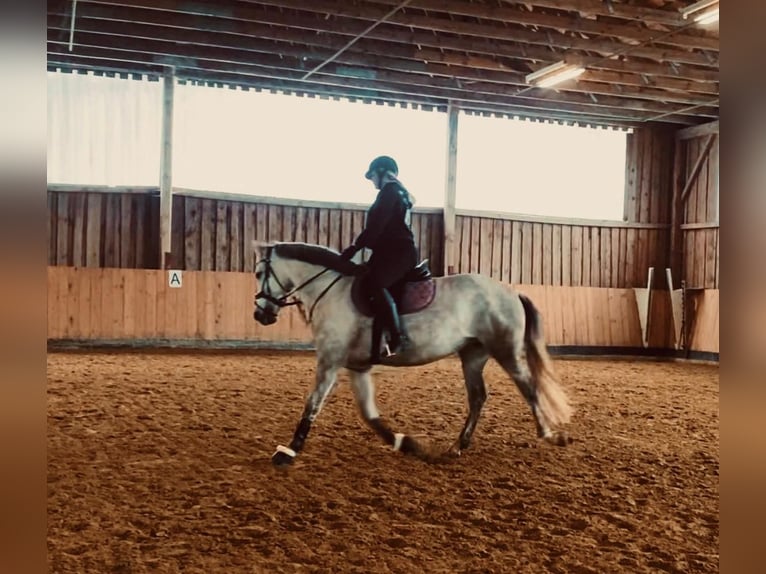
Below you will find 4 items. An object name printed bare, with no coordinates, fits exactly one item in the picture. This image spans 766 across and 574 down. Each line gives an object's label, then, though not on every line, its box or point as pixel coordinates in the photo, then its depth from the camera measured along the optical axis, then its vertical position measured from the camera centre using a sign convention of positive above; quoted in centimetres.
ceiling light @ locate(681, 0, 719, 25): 937 +351
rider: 503 +24
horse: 498 -38
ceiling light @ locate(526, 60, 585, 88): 1217 +349
